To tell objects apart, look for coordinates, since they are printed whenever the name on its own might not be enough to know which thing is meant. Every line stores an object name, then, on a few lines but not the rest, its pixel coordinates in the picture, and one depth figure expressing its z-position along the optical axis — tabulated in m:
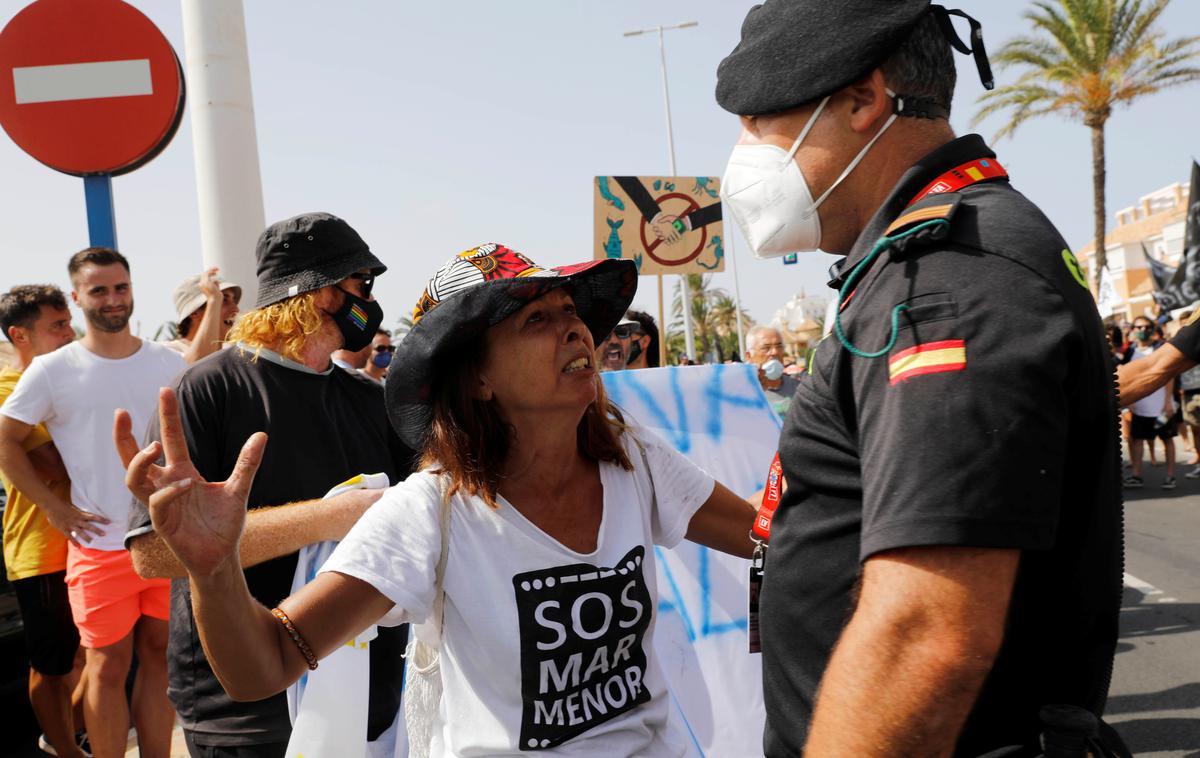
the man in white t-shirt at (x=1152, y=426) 11.78
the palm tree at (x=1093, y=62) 21.31
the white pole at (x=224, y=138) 4.89
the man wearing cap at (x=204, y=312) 4.80
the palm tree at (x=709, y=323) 59.25
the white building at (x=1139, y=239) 55.93
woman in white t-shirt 1.76
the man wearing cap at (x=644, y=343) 7.44
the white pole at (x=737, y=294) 34.72
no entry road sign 4.15
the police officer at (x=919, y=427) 1.16
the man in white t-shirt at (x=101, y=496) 4.46
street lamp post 21.94
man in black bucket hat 2.68
